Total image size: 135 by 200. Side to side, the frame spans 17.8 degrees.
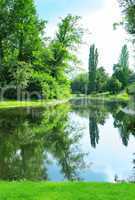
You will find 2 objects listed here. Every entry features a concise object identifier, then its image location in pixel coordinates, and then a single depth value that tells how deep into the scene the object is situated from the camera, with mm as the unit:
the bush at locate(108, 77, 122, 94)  95312
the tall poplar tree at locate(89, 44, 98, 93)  108688
